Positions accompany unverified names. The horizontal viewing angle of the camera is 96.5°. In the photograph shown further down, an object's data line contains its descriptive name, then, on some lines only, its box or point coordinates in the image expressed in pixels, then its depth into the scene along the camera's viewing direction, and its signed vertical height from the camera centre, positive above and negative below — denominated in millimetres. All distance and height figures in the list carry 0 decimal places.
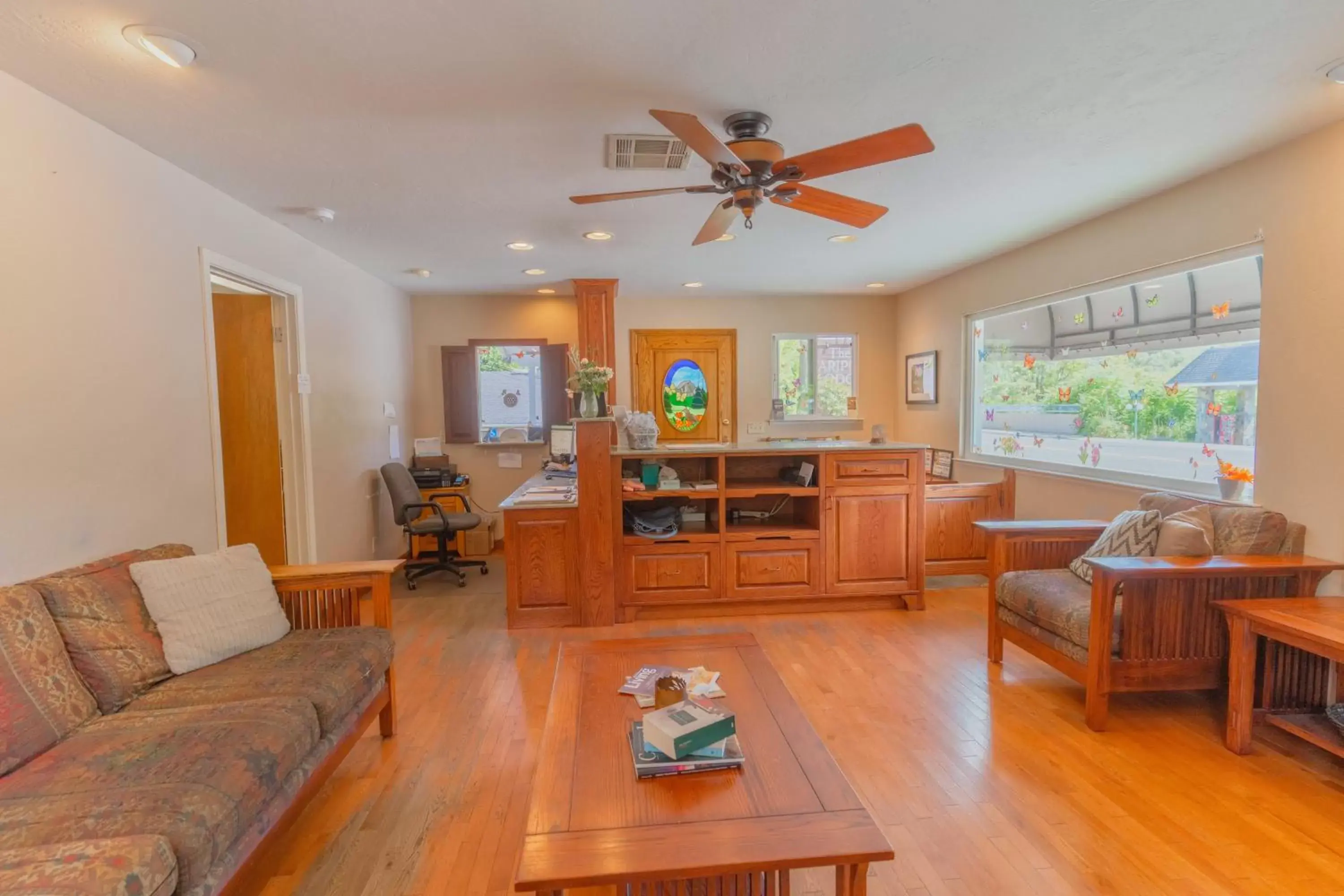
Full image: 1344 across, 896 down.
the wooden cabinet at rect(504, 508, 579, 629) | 3645 -966
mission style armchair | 2373 -852
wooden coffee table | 1160 -880
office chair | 4492 -857
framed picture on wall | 5598 +261
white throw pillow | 2020 -680
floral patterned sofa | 1218 -853
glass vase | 3664 +22
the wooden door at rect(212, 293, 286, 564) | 3668 -41
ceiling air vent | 2439 +1084
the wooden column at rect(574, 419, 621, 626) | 3598 -677
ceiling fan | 1922 +857
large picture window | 2994 +153
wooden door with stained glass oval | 6109 +296
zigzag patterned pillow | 2670 -617
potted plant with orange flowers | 2902 -383
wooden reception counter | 3652 -859
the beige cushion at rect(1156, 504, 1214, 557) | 2506 -575
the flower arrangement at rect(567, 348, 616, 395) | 3641 +188
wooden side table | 2075 -890
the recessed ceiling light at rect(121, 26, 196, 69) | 1712 +1086
